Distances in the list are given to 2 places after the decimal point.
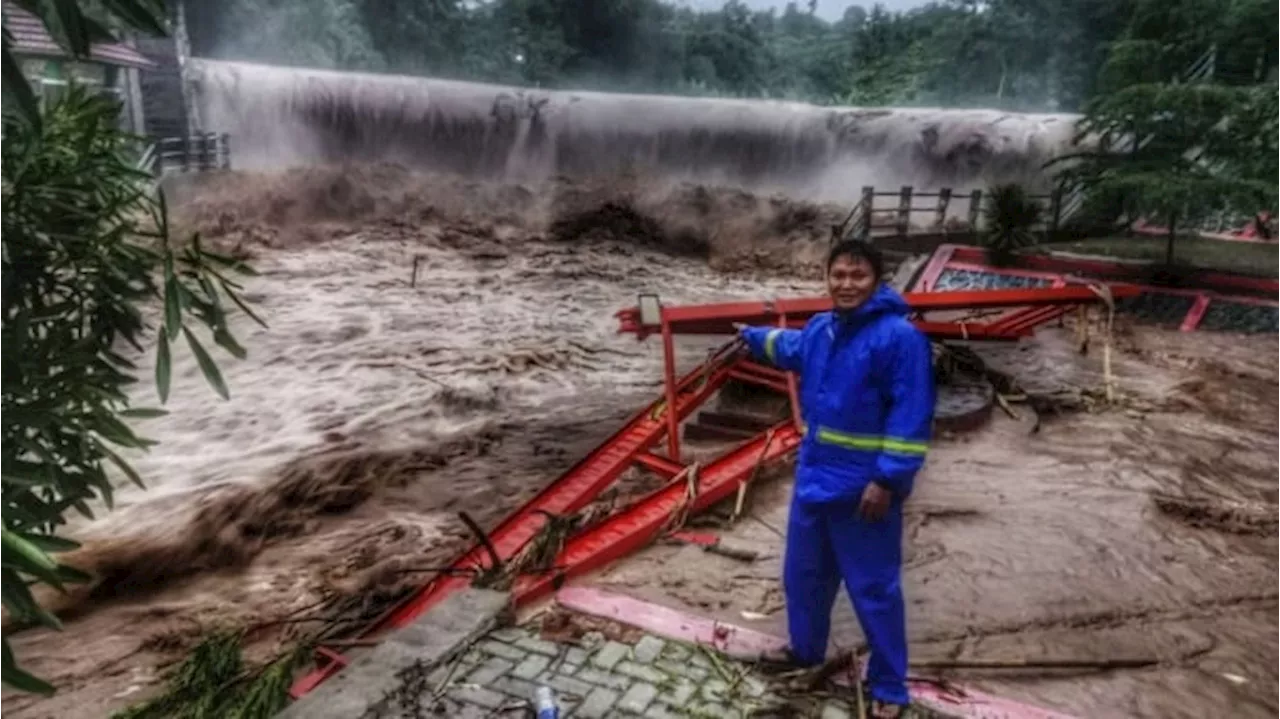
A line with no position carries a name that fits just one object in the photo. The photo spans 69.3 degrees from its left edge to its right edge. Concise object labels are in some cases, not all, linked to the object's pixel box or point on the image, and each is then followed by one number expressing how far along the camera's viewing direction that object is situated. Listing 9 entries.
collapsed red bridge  4.42
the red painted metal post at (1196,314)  10.62
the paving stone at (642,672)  3.39
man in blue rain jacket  3.02
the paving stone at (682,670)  3.42
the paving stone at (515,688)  3.27
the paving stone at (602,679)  3.35
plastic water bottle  3.06
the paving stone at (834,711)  3.19
